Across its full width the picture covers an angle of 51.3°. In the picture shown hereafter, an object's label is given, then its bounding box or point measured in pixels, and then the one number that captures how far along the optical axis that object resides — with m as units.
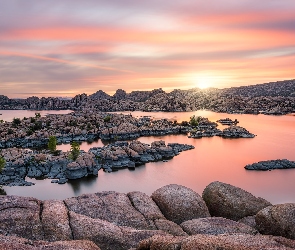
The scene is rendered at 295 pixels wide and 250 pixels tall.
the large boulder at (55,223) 18.28
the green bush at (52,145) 82.19
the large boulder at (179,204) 24.25
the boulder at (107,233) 17.86
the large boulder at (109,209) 21.61
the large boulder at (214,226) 19.30
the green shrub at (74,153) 68.31
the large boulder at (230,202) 26.53
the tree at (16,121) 142.35
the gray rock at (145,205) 22.50
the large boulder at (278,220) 19.59
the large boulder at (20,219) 18.08
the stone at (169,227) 20.11
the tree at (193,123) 144.00
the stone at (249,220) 23.62
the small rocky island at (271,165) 69.56
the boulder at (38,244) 13.30
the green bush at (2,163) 60.03
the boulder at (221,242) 12.33
